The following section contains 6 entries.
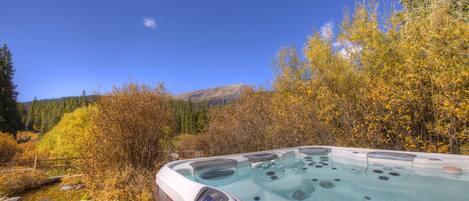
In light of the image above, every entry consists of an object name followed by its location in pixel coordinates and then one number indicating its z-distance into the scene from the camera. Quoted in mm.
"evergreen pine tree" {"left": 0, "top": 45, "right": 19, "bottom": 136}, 19719
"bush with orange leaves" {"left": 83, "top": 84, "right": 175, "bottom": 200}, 3609
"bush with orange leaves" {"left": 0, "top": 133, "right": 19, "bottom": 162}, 9258
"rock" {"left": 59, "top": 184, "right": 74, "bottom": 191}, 5247
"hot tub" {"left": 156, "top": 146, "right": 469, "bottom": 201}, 2232
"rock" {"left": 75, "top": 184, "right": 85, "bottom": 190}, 5194
